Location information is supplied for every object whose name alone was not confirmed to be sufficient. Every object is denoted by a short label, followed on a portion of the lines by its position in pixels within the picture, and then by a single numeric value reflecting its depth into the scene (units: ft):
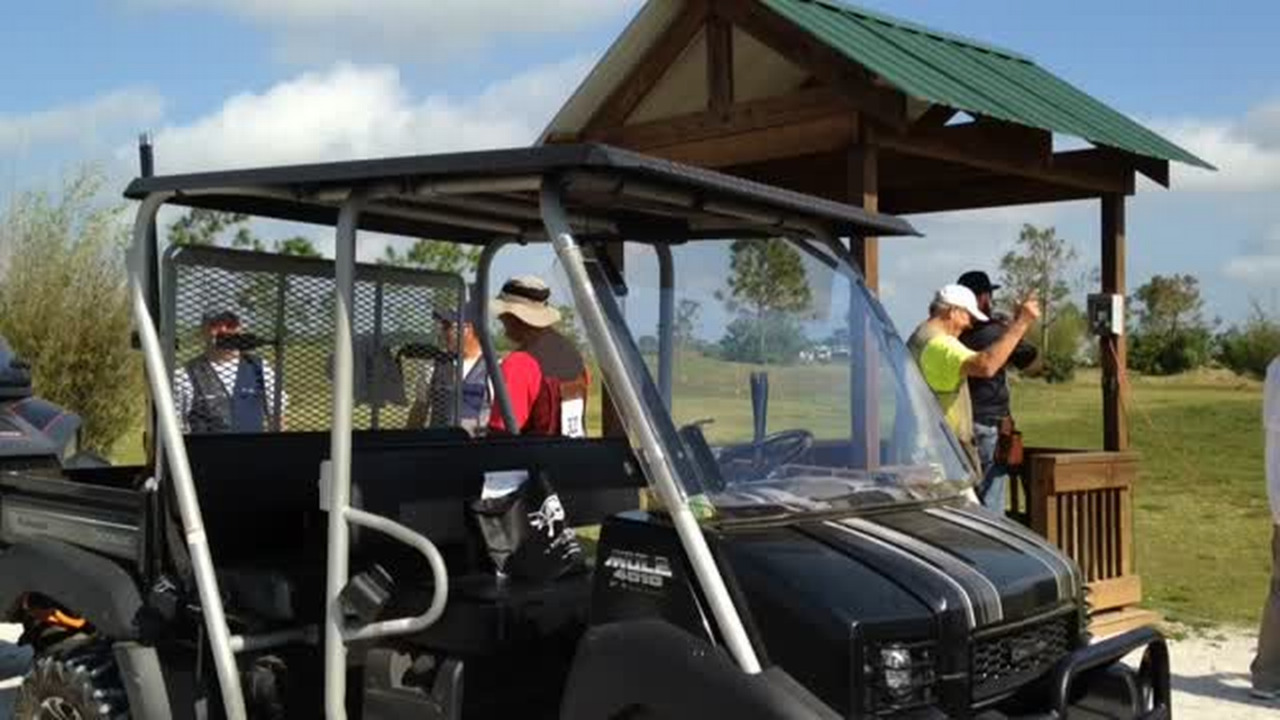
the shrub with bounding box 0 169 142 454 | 48.29
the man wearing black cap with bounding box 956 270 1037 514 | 25.93
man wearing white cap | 23.39
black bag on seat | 14.01
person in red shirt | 19.26
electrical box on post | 29.76
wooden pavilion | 26.50
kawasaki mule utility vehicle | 10.85
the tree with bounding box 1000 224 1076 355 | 123.75
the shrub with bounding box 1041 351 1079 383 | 99.66
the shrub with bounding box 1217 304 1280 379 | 97.60
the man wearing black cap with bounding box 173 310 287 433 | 15.10
